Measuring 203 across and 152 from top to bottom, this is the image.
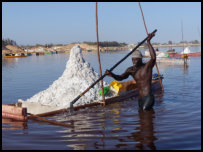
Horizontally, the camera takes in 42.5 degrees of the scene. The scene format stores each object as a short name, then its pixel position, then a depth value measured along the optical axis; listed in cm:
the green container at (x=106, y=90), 715
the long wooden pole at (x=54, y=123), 476
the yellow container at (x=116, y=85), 742
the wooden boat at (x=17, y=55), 4431
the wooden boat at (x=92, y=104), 528
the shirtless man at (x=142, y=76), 464
